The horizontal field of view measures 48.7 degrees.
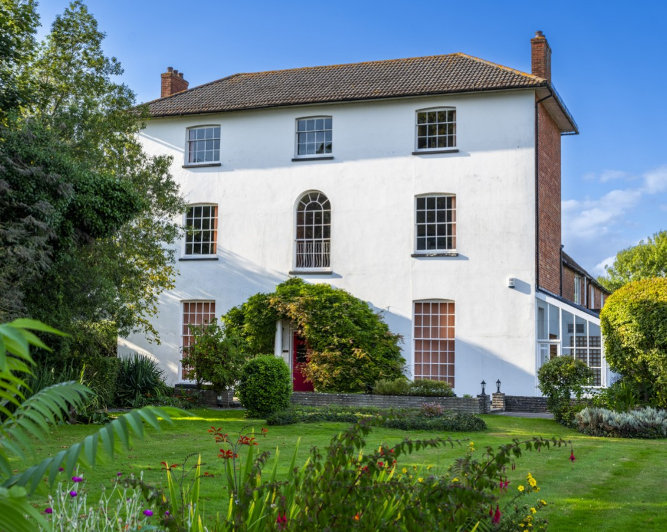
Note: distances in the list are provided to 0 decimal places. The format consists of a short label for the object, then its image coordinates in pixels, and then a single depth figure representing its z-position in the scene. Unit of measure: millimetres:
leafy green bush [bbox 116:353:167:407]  19812
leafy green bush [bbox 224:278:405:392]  22219
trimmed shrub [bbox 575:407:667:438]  15242
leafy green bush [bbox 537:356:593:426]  17391
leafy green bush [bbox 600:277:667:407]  16234
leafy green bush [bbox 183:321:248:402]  19812
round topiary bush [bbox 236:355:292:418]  17516
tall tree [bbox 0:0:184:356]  15117
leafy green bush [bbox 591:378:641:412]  16484
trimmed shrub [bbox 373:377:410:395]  20672
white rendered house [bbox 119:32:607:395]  22812
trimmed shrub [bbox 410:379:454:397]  20469
